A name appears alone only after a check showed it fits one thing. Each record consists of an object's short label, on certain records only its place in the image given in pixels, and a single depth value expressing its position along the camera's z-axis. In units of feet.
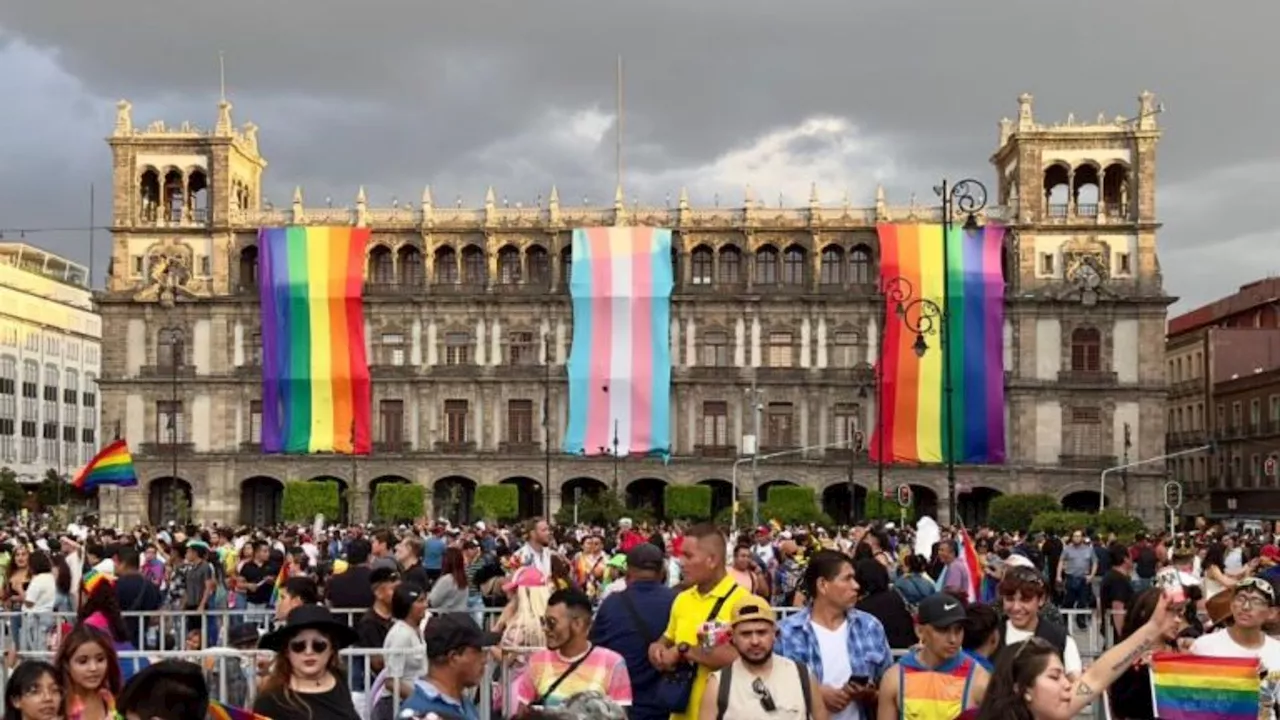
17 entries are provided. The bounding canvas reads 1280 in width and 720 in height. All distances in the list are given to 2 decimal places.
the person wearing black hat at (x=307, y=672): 27.32
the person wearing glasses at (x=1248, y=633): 31.22
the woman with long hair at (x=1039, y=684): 21.52
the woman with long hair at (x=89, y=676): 26.94
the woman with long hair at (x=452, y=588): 55.01
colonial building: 226.79
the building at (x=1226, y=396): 244.01
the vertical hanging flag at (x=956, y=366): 218.38
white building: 311.88
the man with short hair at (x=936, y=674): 28.89
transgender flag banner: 224.53
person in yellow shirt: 30.81
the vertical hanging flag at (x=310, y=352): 226.17
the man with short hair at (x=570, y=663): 29.66
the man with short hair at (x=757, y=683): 27.43
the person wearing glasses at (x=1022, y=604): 33.27
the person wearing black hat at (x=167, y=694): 22.76
